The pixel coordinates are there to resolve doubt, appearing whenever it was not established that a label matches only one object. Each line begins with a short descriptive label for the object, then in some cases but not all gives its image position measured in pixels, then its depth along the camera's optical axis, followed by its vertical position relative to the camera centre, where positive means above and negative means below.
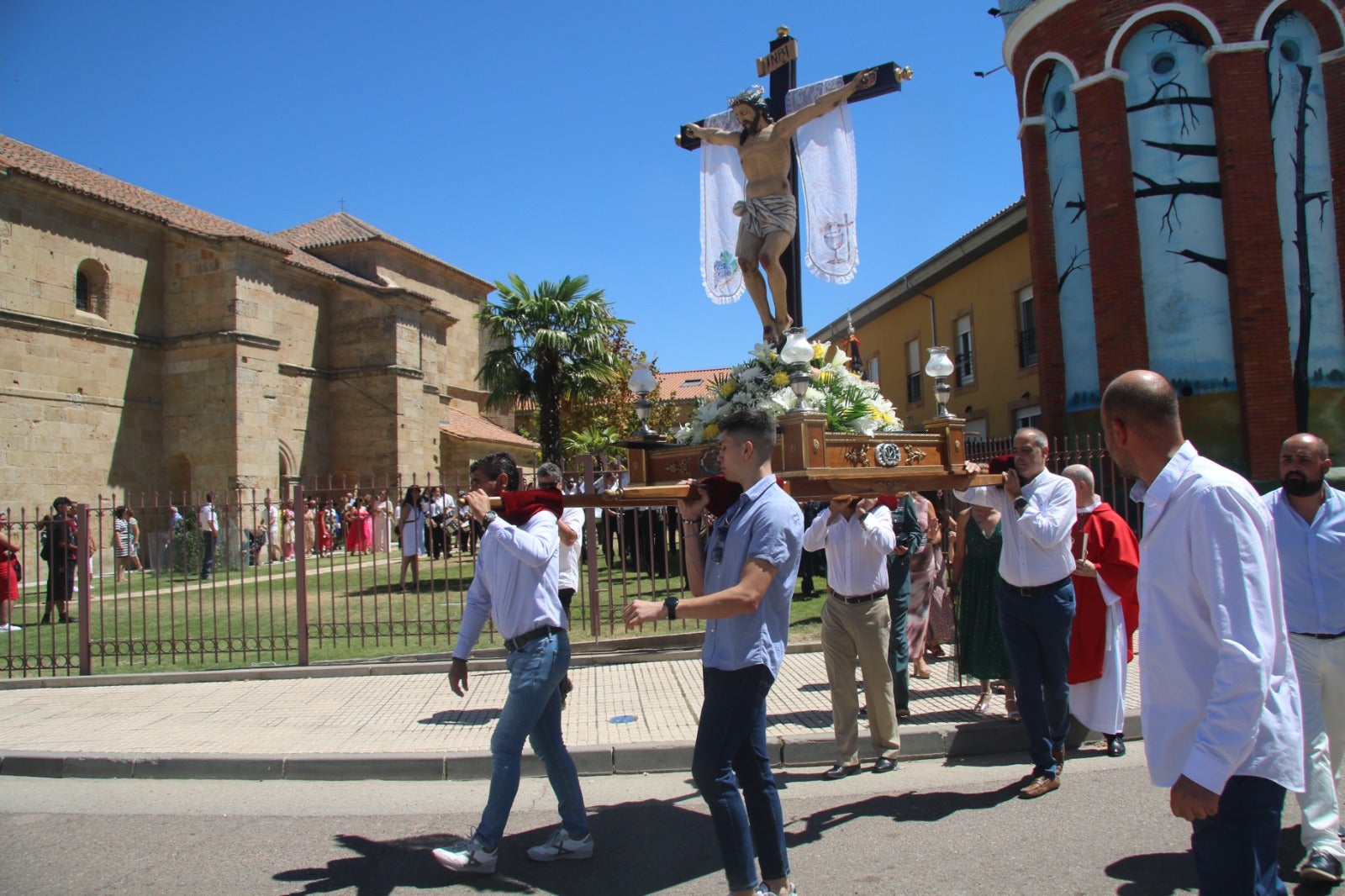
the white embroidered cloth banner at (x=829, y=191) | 6.21 +2.31
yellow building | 21.55 +5.22
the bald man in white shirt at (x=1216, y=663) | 2.20 -0.44
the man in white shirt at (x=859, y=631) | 5.65 -0.76
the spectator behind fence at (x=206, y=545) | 18.69 +0.00
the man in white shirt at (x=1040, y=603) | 4.96 -0.57
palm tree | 21.31 +4.26
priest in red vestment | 5.65 -0.72
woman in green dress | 6.66 -0.87
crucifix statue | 5.81 +2.26
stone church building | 22.50 +5.73
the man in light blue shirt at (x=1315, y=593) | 3.88 -0.47
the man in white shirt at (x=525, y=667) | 4.23 -0.69
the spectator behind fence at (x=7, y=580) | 12.34 -0.36
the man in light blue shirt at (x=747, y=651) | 3.38 -0.52
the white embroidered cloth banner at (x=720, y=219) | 6.59 +2.33
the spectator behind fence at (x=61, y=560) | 11.10 -0.12
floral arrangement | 4.64 +0.65
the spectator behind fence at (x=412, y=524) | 13.40 +0.17
